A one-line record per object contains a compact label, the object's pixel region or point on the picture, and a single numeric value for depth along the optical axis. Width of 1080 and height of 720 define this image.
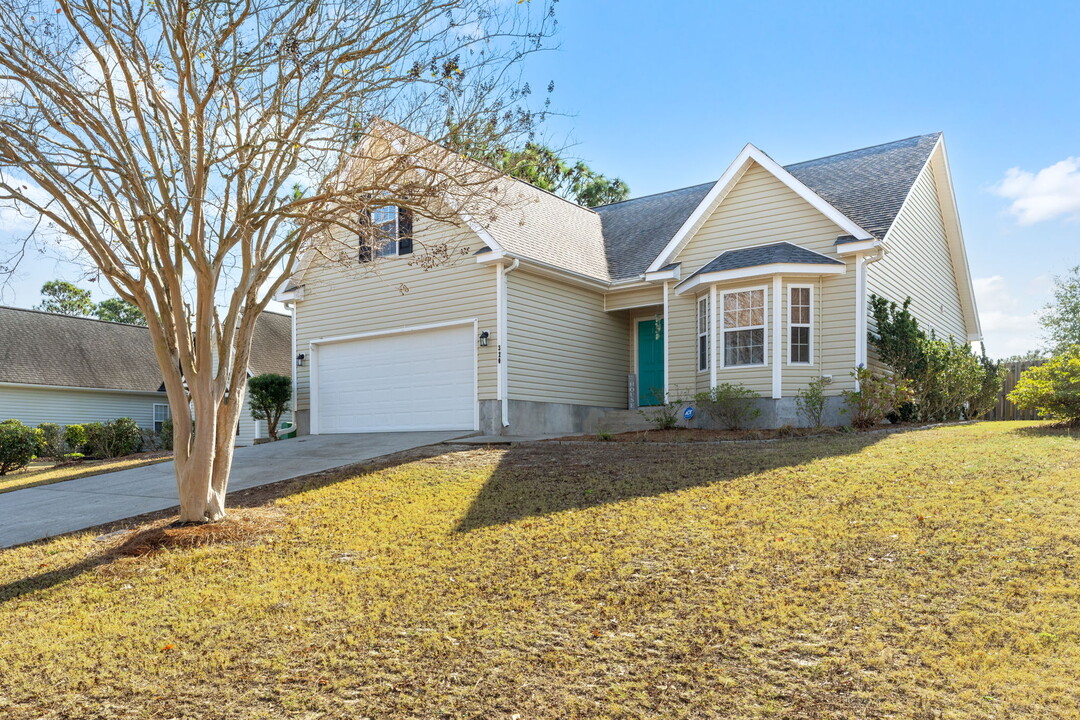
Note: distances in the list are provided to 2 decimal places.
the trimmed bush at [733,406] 14.21
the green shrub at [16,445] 17.78
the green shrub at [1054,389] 11.16
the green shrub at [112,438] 22.05
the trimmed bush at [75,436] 21.42
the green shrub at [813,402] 13.66
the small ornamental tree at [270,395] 18.23
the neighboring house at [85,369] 24.69
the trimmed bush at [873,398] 13.38
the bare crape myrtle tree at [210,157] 7.92
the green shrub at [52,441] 21.98
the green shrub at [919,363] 14.22
